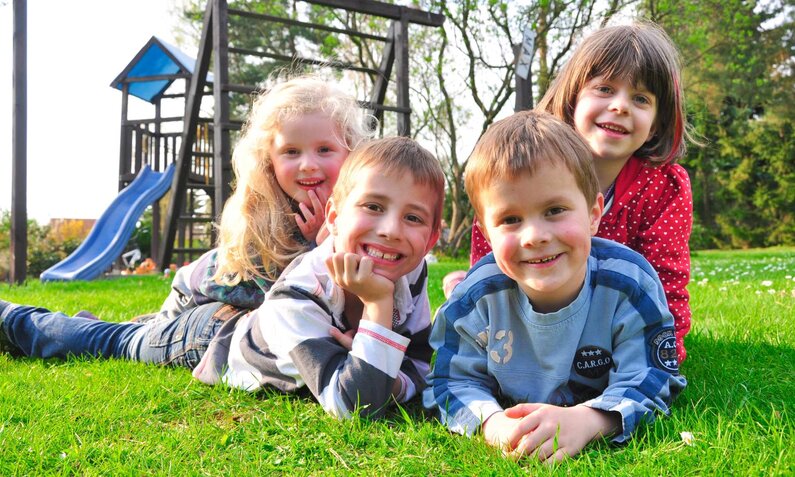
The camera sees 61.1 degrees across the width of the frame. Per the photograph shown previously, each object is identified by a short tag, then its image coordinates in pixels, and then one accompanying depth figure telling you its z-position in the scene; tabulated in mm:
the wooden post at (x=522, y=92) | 6727
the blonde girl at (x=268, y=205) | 2629
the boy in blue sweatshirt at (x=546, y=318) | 1645
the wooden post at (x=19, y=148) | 7836
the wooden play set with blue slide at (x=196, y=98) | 6641
